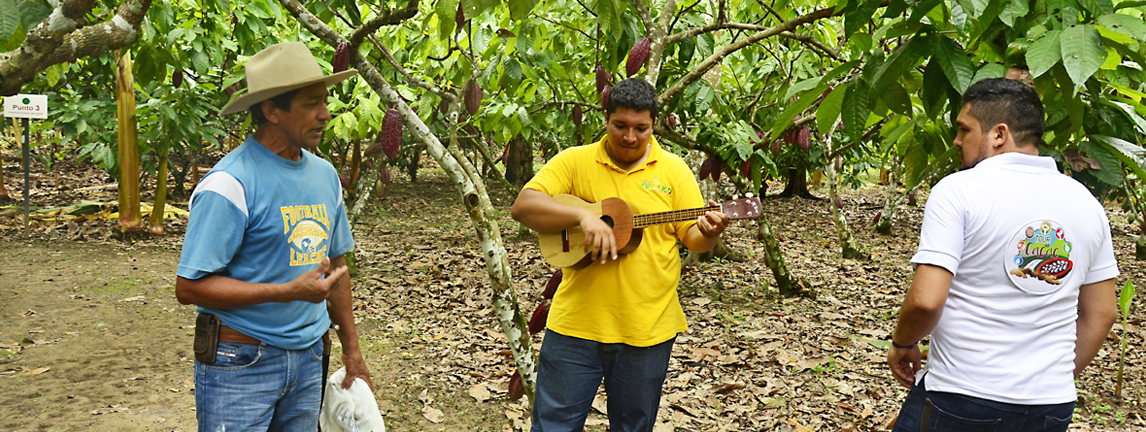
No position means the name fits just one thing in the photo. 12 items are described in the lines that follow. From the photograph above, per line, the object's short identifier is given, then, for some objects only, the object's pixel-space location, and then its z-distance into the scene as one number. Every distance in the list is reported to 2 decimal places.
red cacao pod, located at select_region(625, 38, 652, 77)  3.71
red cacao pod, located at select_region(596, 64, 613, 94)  4.22
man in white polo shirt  1.72
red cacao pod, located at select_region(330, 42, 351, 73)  2.98
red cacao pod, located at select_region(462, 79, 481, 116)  4.02
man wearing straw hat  1.77
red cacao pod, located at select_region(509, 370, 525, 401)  3.43
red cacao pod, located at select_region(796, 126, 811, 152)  5.63
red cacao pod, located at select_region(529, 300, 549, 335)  3.28
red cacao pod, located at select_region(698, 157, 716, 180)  5.15
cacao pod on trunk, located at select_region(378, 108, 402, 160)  3.42
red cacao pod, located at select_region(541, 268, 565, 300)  3.18
